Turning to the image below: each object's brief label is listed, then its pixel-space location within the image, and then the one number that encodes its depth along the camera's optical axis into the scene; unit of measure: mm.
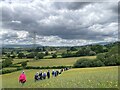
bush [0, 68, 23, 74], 27993
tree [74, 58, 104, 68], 31521
